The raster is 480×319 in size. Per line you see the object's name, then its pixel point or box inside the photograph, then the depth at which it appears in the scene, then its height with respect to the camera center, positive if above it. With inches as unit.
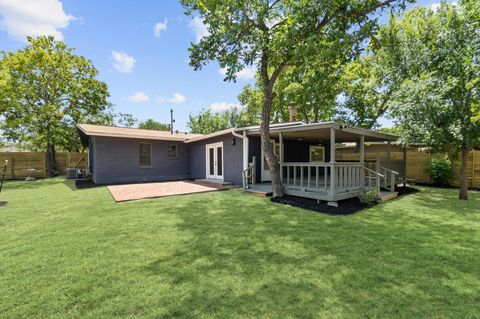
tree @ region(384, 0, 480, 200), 282.2 +93.0
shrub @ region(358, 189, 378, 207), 271.6 -47.1
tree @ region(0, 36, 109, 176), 598.2 +180.1
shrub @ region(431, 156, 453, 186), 415.5 -24.3
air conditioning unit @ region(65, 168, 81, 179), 574.2 -37.0
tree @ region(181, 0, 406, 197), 259.8 +151.3
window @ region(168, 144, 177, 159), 553.6 +16.4
